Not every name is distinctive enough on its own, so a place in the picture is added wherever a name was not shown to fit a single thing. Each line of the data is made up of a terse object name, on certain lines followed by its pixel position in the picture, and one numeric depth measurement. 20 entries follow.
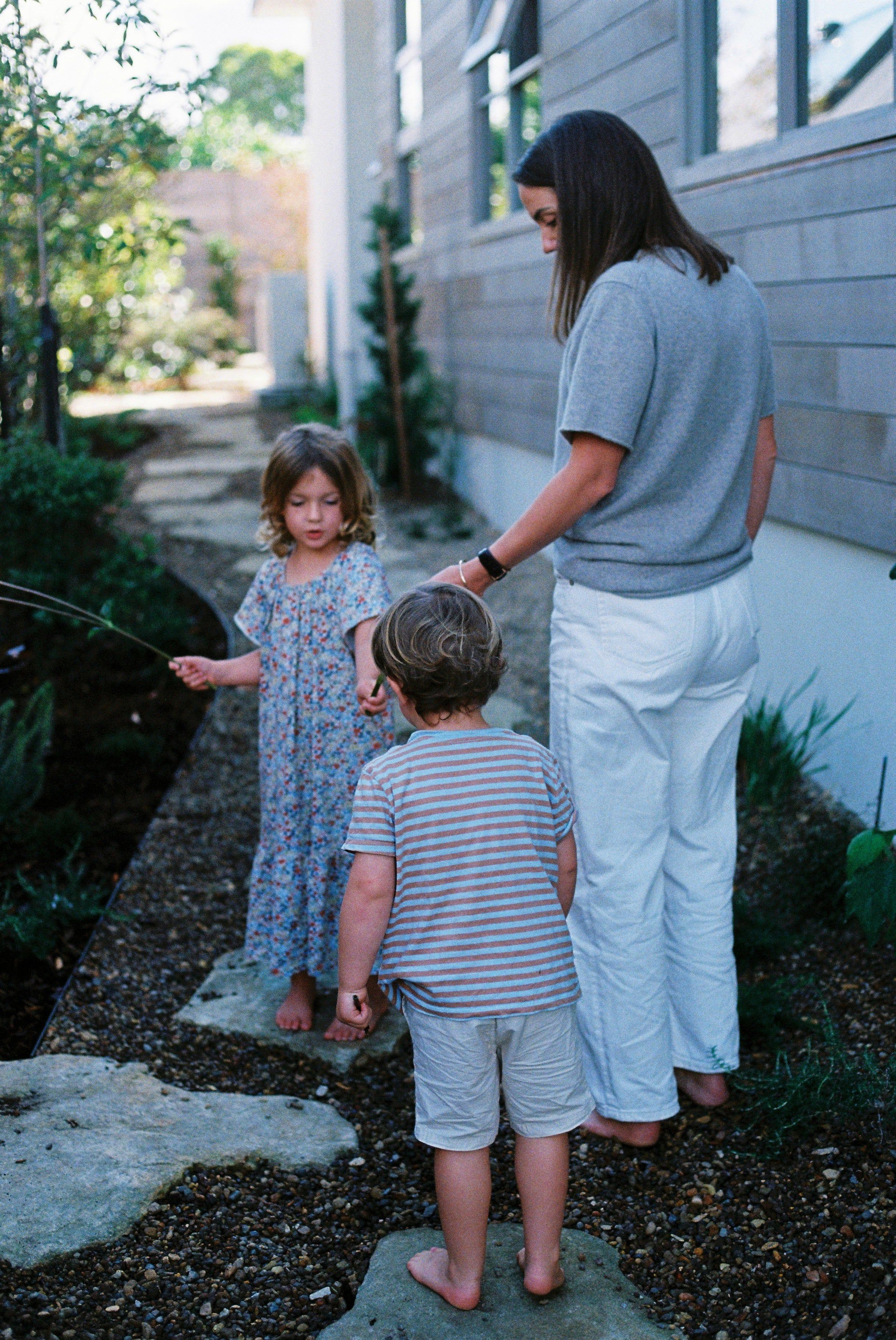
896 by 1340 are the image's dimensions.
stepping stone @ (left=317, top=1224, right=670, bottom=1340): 1.91
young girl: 2.76
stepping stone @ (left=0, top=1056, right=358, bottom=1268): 2.06
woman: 2.14
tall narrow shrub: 8.70
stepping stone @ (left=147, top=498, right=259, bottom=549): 7.16
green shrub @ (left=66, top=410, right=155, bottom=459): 9.93
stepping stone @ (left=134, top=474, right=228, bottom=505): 8.24
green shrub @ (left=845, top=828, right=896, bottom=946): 2.34
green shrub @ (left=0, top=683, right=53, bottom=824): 3.61
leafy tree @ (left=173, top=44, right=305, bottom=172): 46.28
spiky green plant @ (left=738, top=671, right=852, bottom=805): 3.76
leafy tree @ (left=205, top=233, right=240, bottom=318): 20.75
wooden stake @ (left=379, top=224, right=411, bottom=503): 8.55
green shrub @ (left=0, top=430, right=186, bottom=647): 4.70
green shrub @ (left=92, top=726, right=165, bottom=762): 4.27
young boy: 1.89
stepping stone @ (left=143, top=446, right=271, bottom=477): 9.22
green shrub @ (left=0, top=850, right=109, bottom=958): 3.06
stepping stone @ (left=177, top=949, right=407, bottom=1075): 2.83
